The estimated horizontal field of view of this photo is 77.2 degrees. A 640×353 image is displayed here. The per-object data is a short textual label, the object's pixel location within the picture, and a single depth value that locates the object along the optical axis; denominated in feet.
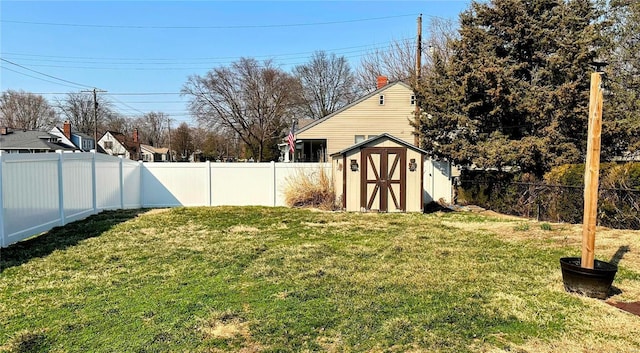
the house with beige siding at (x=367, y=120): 68.18
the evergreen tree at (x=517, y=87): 34.53
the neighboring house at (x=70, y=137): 131.23
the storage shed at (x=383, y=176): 36.96
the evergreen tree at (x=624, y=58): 39.28
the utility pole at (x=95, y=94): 109.62
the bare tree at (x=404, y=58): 82.69
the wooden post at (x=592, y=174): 13.83
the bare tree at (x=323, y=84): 129.59
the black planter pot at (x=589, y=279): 13.29
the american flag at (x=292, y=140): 70.94
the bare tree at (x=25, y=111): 152.76
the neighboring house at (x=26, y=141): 114.93
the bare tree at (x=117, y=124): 188.67
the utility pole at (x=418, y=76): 43.25
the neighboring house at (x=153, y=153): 177.22
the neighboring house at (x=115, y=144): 163.02
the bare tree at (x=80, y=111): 173.78
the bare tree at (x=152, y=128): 211.20
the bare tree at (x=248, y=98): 117.70
